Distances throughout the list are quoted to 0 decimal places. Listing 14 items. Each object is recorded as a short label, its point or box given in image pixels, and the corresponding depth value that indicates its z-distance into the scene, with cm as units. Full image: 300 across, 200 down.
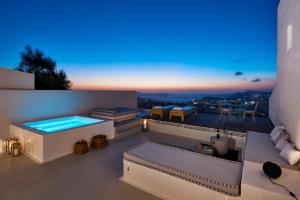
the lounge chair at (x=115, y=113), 537
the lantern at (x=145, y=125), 591
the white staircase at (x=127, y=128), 515
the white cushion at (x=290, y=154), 215
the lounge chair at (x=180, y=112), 590
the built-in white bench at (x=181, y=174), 202
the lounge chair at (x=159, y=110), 646
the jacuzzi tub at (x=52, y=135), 347
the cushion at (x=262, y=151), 229
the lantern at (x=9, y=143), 374
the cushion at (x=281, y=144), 259
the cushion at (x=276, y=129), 328
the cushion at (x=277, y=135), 299
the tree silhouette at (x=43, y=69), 1027
